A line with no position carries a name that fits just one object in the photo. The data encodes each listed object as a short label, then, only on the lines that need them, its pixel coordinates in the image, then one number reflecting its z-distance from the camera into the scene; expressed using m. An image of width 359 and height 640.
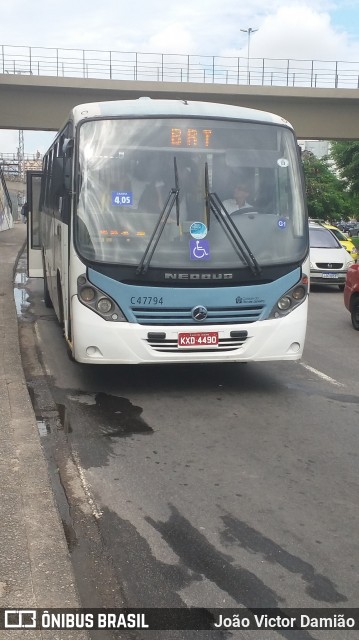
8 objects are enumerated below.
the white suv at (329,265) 18.25
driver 7.14
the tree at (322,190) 59.47
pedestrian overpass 31.59
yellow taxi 21.39
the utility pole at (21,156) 78.69
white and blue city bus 6.96
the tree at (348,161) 43.00
